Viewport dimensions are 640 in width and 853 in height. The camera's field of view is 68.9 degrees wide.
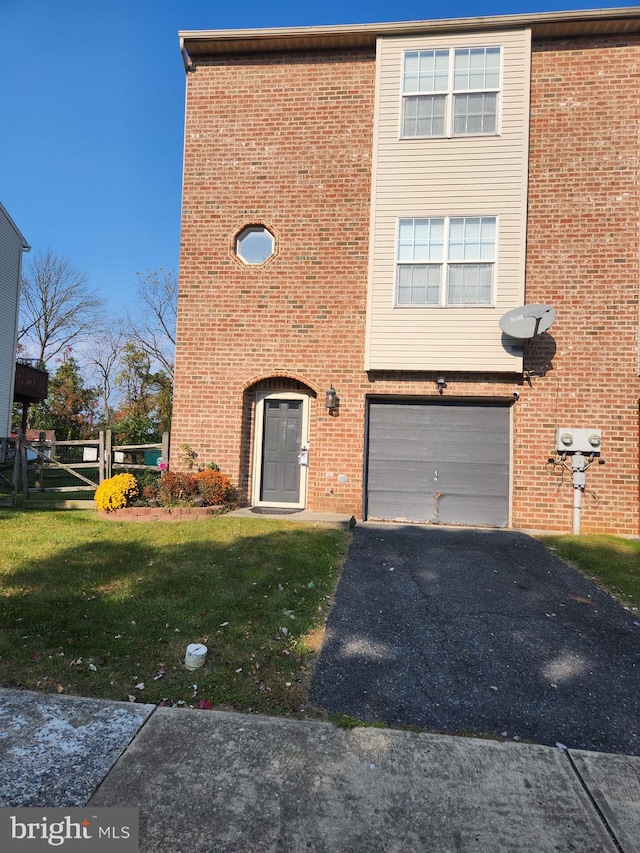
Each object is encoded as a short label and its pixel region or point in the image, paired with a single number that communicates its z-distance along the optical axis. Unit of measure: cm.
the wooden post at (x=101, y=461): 920
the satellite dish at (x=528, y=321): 771
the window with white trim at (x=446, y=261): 846
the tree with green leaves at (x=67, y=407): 2856
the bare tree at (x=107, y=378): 3272
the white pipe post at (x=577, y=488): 804
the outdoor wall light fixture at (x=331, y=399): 868
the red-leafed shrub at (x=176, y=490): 827
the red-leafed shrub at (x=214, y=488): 834
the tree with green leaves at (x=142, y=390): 2748
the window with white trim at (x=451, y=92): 861
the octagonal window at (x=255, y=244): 930
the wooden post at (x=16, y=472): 896
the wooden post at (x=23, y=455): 907
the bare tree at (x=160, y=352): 2991
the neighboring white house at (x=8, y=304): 1822
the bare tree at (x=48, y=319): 3350
